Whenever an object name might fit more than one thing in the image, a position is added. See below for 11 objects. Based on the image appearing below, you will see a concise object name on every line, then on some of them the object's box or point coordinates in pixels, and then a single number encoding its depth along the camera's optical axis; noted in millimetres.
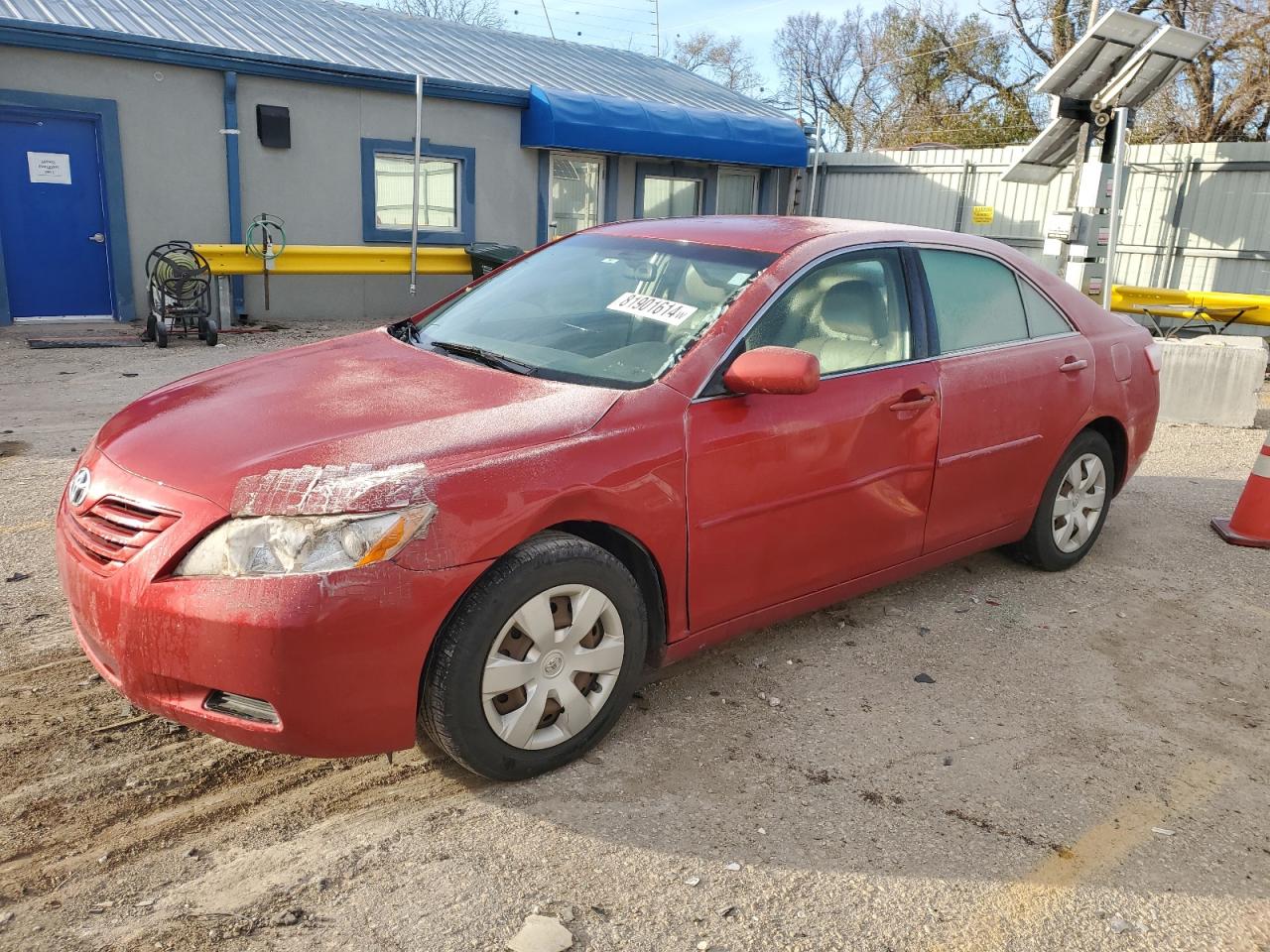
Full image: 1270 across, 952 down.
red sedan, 2490
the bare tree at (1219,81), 20859
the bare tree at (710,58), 44531
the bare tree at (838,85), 38719
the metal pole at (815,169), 17547
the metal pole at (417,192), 12255
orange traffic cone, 5438
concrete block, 8477
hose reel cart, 10305
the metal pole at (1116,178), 10125
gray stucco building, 11258
